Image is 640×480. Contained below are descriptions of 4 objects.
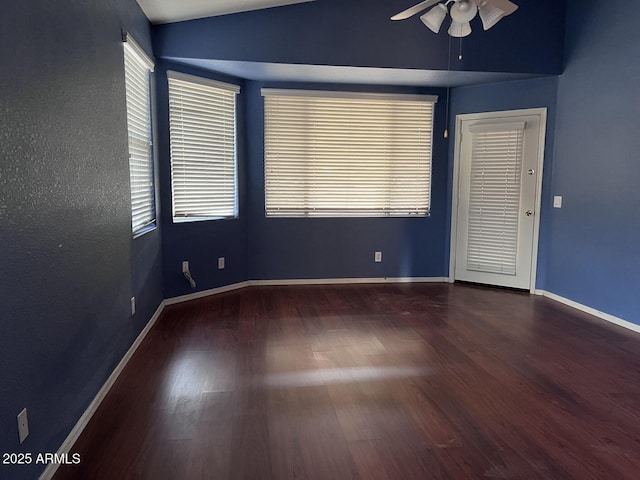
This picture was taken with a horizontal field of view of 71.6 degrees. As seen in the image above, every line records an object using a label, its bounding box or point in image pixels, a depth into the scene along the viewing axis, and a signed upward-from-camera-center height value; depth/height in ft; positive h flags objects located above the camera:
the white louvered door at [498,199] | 15.99 -0.18
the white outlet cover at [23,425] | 5.33 -2.86
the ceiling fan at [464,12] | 9.20 +3.90
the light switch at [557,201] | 15.19 -0.19
